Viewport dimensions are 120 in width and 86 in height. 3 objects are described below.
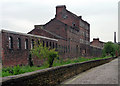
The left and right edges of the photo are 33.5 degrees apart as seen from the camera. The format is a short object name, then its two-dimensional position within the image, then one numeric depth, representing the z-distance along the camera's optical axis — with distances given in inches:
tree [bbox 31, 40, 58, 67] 510.3
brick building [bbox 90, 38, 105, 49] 4237.2
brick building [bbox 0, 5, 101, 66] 974.4
